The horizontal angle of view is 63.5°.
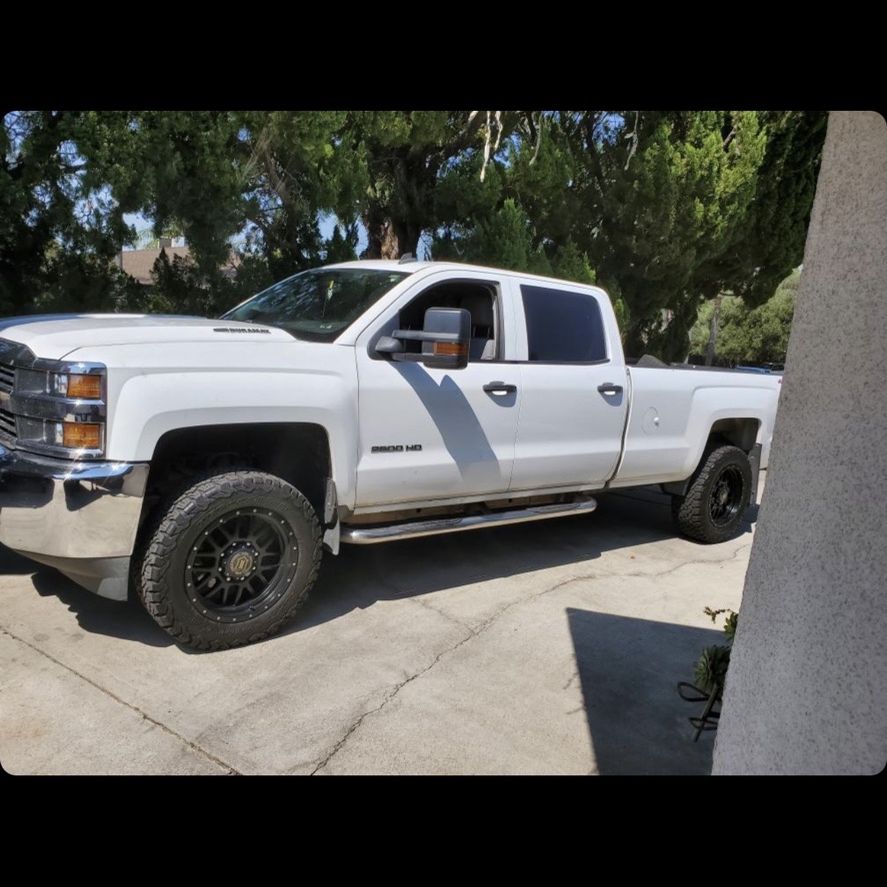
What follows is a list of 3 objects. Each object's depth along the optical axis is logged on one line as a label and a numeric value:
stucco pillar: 1.78
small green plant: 3.01
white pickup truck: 3.12
